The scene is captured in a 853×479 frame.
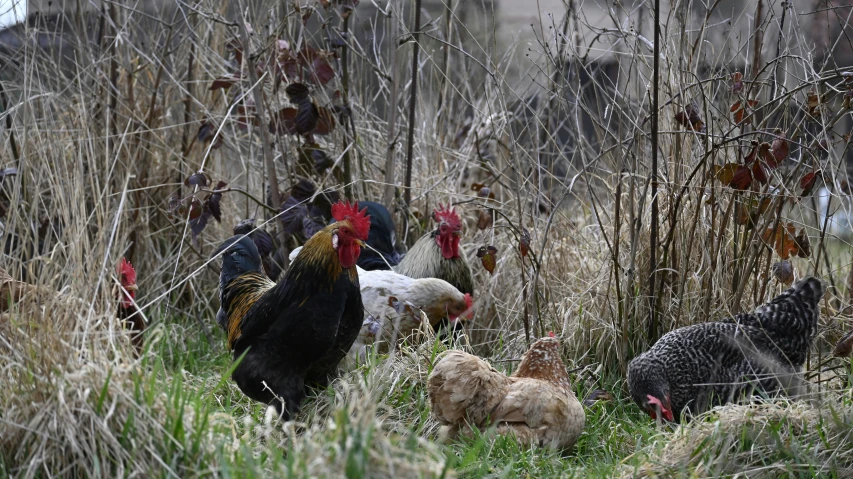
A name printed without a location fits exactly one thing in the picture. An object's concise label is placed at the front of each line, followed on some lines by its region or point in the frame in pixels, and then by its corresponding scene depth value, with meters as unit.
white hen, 9.45
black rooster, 7.61
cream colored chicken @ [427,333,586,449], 7.04
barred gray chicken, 7.86
